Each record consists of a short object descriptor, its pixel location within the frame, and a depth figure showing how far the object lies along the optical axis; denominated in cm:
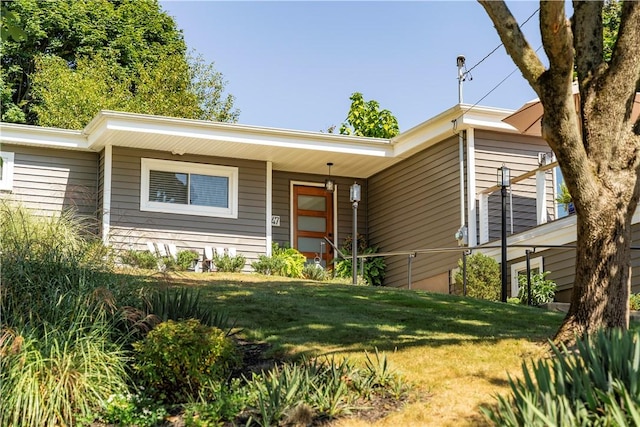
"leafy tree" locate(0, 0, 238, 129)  2817
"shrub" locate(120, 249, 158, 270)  1622
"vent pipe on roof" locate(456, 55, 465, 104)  1866
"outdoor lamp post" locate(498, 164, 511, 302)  1345
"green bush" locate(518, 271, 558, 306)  1501
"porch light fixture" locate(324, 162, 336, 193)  2005
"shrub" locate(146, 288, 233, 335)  932
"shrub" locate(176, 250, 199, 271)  1764
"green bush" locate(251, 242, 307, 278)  1814
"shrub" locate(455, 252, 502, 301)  1565
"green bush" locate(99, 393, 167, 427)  768
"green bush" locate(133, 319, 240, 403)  816
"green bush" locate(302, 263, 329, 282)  1790
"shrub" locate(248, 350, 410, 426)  743
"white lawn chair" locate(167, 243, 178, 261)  1780
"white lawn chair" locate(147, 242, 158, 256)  1787
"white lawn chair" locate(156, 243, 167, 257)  1766
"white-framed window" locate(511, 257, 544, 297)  1644
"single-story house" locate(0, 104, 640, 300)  1741
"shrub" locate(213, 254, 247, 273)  1806
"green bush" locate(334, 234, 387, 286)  1973
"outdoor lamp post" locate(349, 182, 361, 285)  1593
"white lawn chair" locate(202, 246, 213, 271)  1842
